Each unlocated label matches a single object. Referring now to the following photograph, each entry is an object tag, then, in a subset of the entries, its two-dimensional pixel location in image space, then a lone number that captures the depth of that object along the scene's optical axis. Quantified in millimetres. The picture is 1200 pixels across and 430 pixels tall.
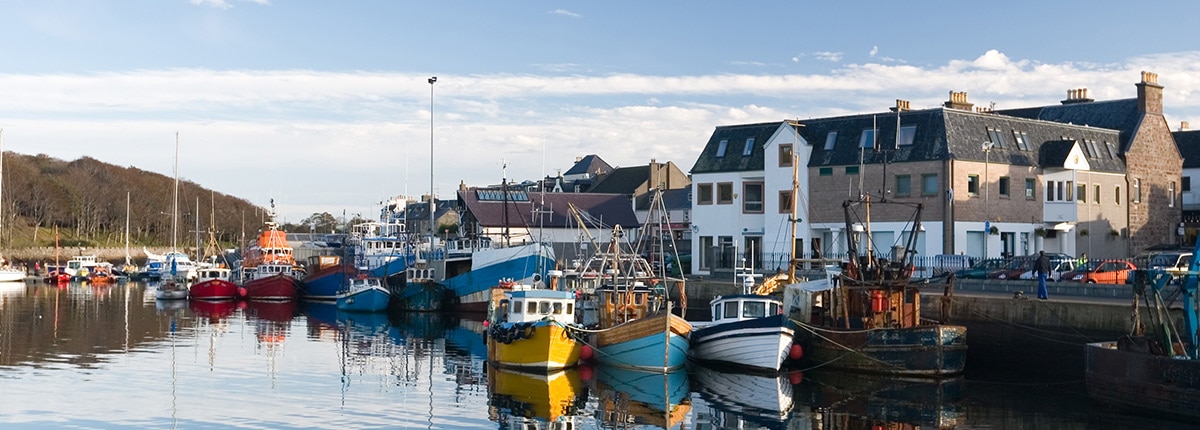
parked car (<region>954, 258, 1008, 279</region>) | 44969
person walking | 33625
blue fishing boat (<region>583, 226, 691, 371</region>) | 32844
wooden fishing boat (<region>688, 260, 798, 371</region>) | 32312
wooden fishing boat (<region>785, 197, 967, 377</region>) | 31031
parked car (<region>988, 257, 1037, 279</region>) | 44156
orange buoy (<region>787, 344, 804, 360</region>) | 33281
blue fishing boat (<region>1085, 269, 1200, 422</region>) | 23484
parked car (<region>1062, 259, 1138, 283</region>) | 41312
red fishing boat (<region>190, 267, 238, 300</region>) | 70812
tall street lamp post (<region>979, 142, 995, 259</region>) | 50850
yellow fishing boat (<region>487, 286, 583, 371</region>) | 33094
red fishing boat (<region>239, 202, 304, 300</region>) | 70562
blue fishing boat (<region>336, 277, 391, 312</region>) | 61281
